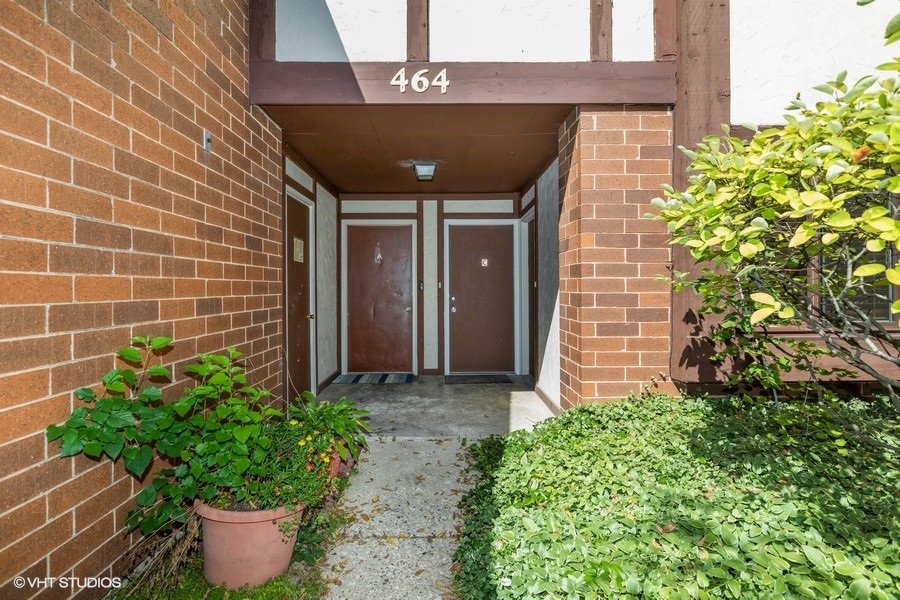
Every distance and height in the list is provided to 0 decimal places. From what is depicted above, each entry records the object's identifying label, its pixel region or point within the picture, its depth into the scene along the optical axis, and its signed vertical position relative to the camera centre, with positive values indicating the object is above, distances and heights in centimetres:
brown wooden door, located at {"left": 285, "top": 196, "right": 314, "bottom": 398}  420 -6
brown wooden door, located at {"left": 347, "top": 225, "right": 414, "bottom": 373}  632 -11
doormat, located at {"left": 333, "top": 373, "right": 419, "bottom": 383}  575 -112
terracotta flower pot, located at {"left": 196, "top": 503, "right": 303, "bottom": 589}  198 -111
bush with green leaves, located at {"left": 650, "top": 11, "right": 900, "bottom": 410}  127 +30
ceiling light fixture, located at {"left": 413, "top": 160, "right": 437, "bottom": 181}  471 +127
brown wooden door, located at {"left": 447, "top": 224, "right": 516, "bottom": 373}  632 -13
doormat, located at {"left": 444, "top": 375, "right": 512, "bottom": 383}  574 -113
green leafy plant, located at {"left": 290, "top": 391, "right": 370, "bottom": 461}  237 -71
